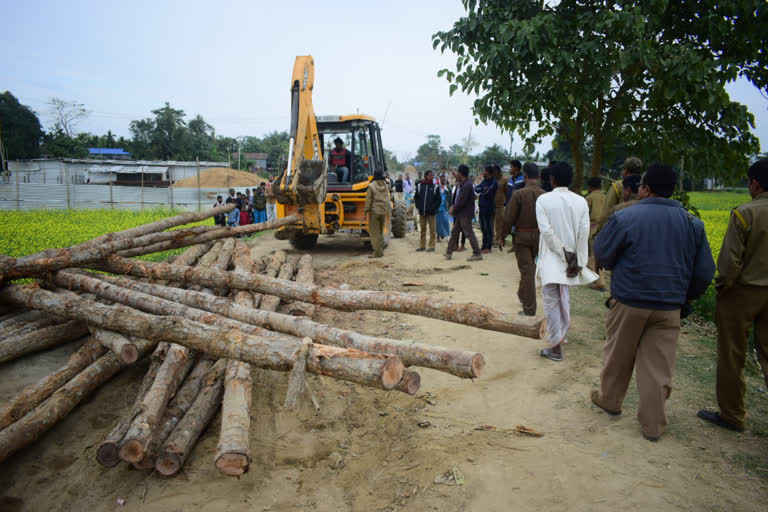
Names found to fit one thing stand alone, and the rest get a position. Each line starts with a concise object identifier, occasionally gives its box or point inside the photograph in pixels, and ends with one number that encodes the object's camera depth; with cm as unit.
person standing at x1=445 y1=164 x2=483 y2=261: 962
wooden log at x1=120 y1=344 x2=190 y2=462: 273
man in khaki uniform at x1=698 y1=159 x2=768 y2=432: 314
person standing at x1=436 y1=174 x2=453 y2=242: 1382
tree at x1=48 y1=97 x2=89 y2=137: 5075
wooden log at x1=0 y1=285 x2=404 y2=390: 265
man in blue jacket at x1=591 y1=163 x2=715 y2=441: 314
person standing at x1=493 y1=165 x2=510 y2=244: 1019
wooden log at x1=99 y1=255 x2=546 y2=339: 330
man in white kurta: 445
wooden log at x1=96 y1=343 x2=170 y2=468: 277
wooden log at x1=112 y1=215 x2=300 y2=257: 648
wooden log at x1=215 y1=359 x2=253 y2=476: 249
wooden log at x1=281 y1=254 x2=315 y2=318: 562
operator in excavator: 1101
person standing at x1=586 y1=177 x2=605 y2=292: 698
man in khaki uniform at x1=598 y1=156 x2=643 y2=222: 622
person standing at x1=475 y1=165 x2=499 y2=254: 1055
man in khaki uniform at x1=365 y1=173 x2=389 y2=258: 970
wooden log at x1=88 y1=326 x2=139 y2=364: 350
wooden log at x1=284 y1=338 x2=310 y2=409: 257
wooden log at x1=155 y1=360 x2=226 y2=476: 287
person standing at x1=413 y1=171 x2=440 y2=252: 1065
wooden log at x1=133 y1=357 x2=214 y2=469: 294
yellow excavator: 894
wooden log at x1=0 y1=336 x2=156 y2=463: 299
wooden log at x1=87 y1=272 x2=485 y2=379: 291
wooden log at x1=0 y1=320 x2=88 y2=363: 399
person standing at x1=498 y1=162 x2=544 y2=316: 549
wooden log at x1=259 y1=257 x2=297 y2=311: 514
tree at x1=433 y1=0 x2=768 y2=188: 584
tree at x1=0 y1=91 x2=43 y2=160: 3981
